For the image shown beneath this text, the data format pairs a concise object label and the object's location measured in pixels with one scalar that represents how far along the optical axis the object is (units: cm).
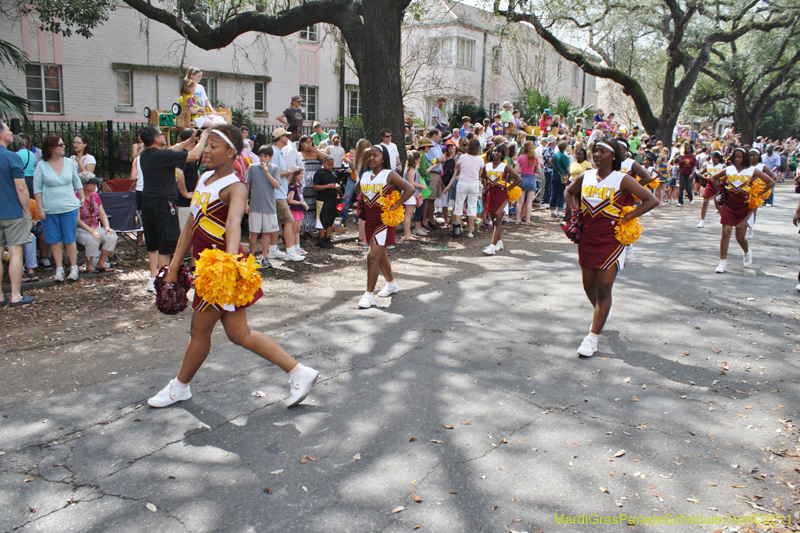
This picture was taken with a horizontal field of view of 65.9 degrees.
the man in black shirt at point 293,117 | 1275
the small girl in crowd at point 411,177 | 1172
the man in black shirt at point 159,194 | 729
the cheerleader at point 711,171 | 1344
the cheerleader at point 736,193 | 973
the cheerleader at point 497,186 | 1107
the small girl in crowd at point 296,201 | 1030
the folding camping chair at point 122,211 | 955
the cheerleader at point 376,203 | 744
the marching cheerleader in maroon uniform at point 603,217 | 590
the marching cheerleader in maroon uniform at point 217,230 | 430
